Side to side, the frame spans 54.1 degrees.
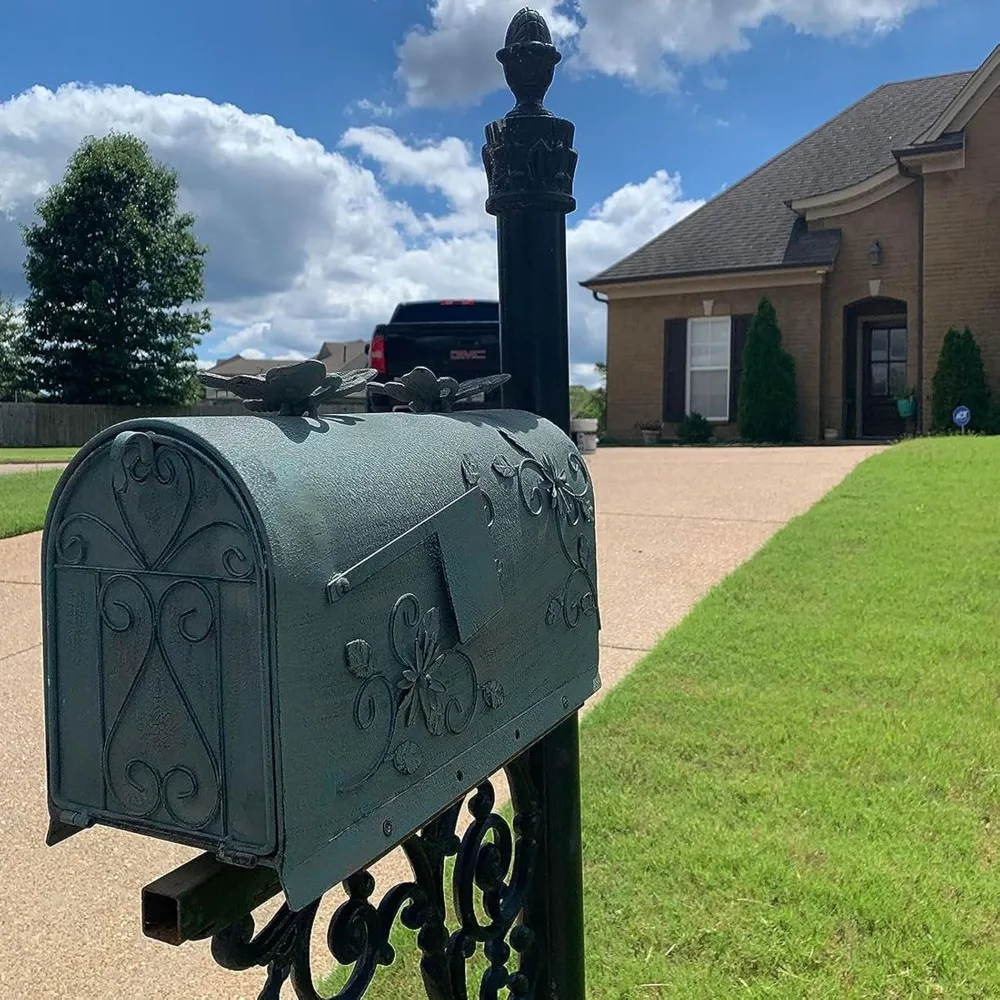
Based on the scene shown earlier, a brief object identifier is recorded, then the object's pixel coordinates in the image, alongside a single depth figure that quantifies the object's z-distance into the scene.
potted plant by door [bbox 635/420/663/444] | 18.86
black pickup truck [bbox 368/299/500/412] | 11.18
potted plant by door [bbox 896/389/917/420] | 16.64
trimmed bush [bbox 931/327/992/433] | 15.60
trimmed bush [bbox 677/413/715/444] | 18.19
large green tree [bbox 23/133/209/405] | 30.92
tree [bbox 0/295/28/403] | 31.45
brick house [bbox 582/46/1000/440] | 15.99
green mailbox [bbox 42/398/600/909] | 0.97
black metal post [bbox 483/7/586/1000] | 1.73
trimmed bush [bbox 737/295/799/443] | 17.33
